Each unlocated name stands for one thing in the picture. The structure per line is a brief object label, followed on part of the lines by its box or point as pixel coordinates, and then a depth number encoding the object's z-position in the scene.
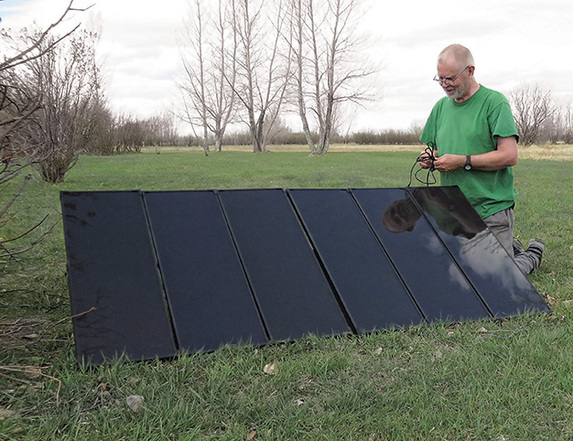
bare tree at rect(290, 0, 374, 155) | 34.09
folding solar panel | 3.11
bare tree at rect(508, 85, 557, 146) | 47.69
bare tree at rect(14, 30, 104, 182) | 13.44
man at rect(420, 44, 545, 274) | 4.46
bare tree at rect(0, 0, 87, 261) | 2.67
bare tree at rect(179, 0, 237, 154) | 42.88
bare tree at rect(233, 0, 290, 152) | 39.03
